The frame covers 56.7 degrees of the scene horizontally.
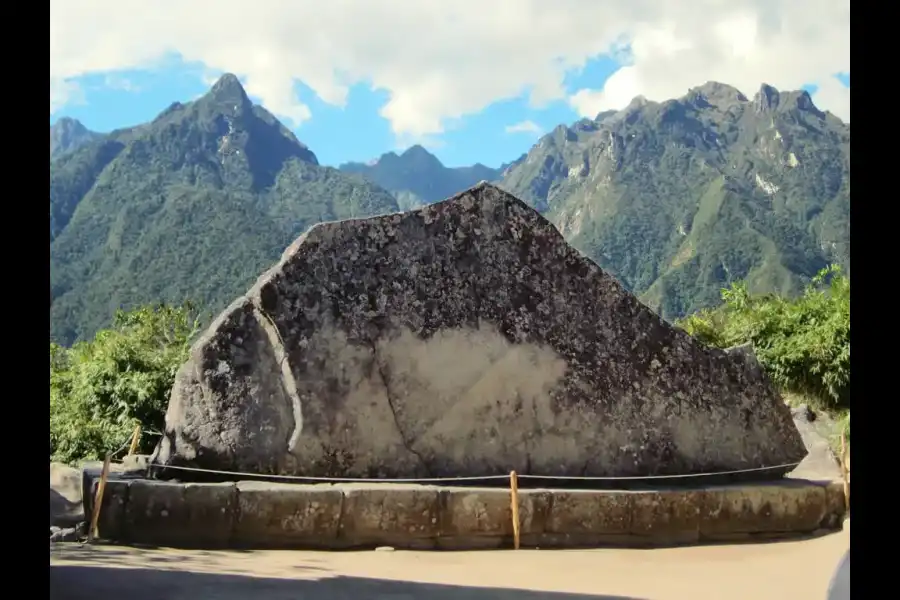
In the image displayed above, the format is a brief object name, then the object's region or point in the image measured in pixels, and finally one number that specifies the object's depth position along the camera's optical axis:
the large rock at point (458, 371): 5.54
